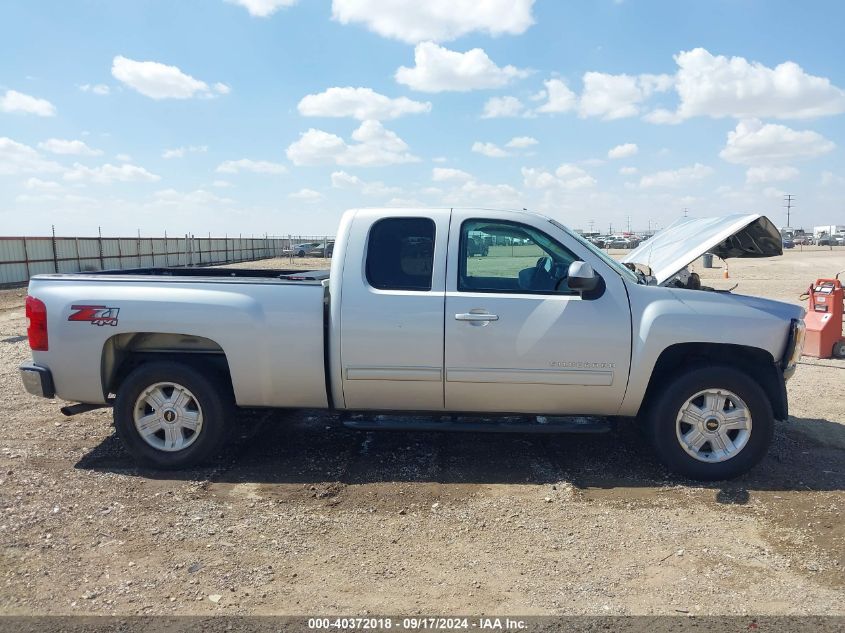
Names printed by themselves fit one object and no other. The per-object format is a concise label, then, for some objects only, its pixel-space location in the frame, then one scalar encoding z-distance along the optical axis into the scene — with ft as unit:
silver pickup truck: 14.84
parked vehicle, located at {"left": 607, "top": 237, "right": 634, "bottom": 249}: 255.70
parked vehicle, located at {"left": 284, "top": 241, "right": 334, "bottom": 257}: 168.25
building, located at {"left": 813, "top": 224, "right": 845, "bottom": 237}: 378.88
